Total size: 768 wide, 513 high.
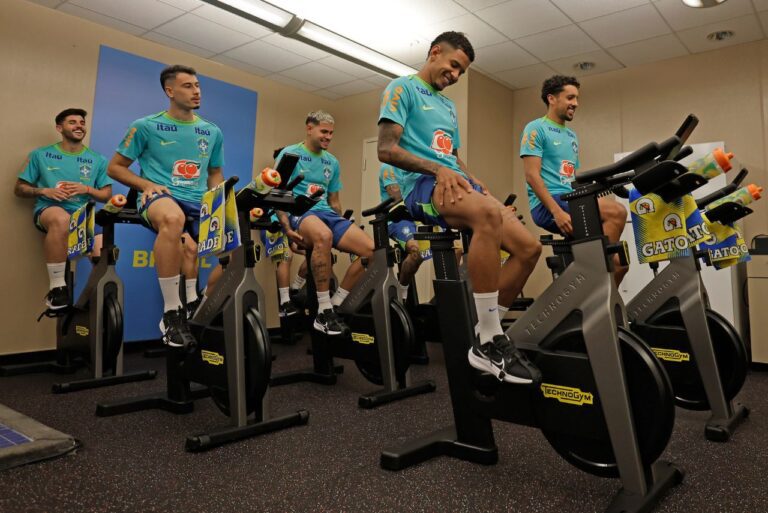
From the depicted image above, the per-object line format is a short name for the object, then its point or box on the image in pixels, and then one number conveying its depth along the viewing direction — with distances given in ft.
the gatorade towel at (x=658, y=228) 6.16
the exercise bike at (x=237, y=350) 6.33
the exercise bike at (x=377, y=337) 8.61
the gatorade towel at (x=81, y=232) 10.09
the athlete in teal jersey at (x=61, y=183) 11.23
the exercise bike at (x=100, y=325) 9.45
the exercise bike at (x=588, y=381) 4.26
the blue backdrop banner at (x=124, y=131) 13.73
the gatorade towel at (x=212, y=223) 6.44
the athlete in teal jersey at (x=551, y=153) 8.64
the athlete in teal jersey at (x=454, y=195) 5.18
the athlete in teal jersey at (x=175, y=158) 7.93
